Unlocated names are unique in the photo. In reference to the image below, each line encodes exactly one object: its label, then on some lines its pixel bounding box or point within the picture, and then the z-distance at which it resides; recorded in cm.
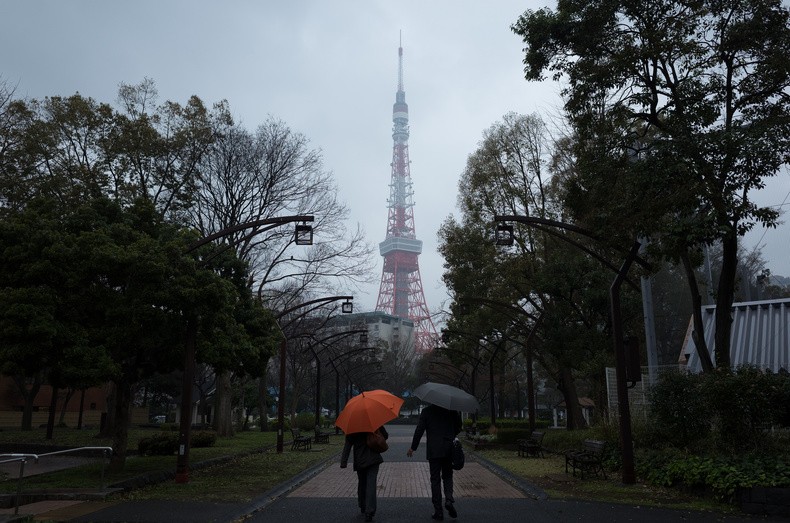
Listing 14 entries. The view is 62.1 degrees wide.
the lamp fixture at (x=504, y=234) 1513
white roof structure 2039
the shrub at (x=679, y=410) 1319
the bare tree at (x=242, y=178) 2541
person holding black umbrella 852
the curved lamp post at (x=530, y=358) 2383
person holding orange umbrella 830
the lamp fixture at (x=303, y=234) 1512
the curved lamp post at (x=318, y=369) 3533
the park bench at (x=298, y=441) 2468
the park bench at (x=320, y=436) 2973
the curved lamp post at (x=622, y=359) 1243
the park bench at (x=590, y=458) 1345
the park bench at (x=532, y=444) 2048
